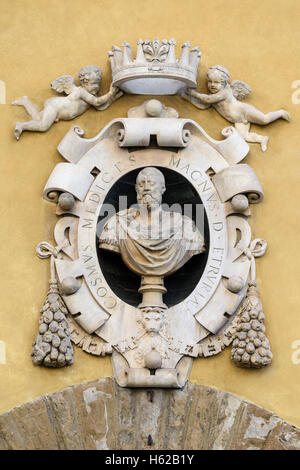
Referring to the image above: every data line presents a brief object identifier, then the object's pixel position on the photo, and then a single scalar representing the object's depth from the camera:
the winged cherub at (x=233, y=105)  11.98
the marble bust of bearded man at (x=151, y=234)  11.59
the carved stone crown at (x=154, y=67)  11.80
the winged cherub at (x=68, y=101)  11.95
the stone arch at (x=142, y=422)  11.38
